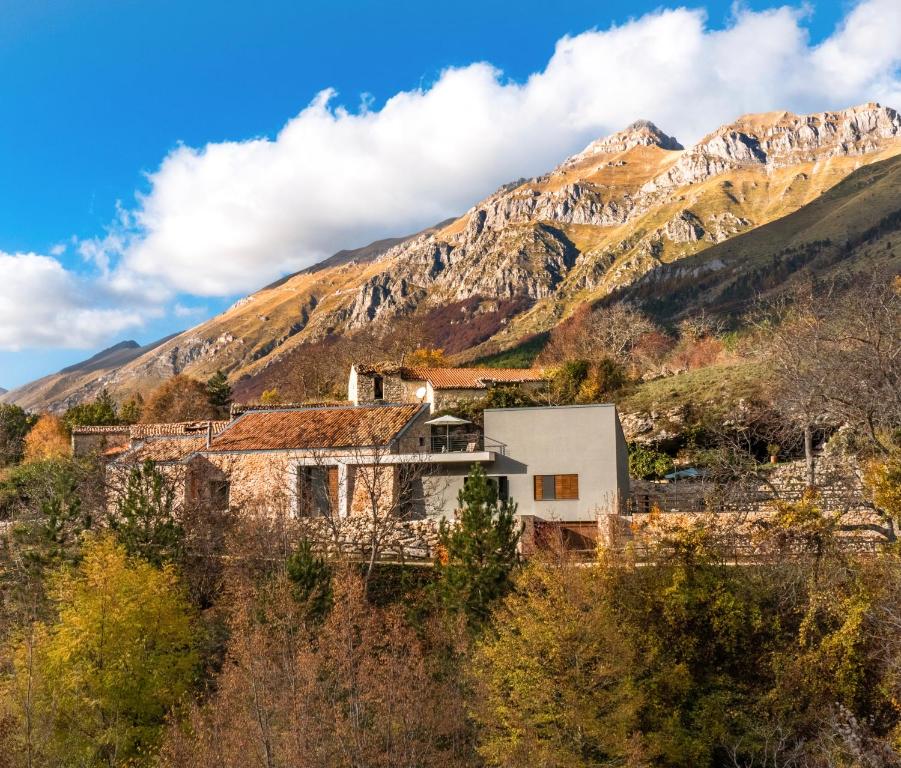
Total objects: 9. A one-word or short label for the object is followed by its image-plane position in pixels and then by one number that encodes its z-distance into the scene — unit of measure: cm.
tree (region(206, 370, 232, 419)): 6127
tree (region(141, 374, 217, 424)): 5988
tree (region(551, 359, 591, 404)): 4292
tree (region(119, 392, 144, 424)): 6262
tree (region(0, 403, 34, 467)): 5828
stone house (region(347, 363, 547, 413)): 4200
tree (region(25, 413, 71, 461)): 5423
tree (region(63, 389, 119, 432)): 5931
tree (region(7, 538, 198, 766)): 2317
